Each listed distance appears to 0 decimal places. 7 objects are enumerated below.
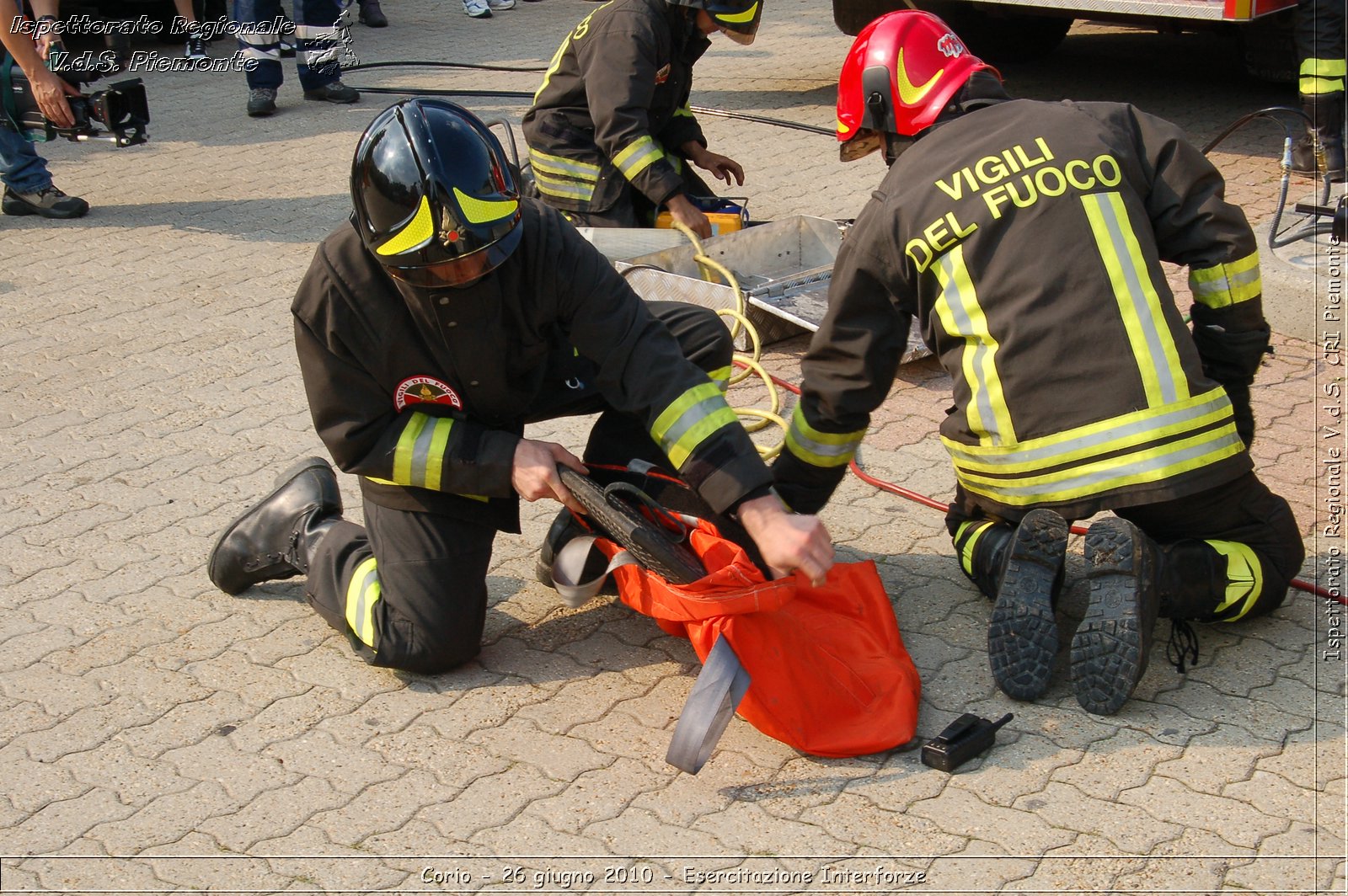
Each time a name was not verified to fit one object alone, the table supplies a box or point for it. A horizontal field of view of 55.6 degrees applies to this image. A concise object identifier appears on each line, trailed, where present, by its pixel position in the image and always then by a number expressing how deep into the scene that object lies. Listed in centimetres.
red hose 391
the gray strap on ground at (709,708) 269
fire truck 630
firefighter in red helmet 282
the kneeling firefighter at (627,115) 507
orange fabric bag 275
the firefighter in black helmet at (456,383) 276
